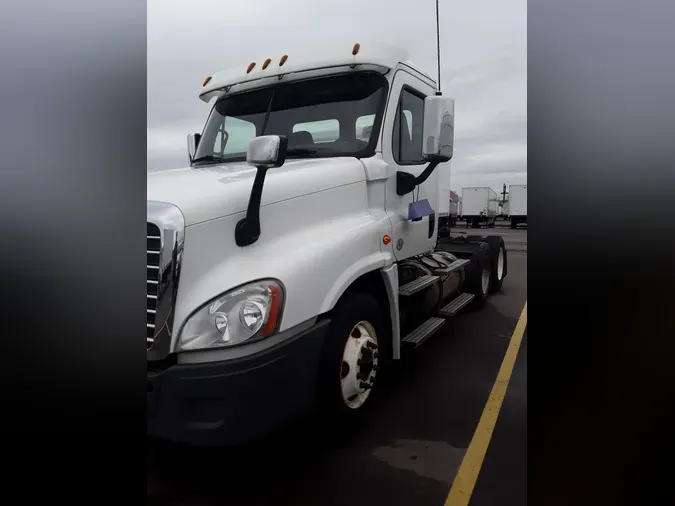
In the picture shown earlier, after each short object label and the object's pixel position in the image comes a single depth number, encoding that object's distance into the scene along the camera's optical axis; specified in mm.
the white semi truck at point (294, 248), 2213
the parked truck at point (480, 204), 30297
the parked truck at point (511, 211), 23008
